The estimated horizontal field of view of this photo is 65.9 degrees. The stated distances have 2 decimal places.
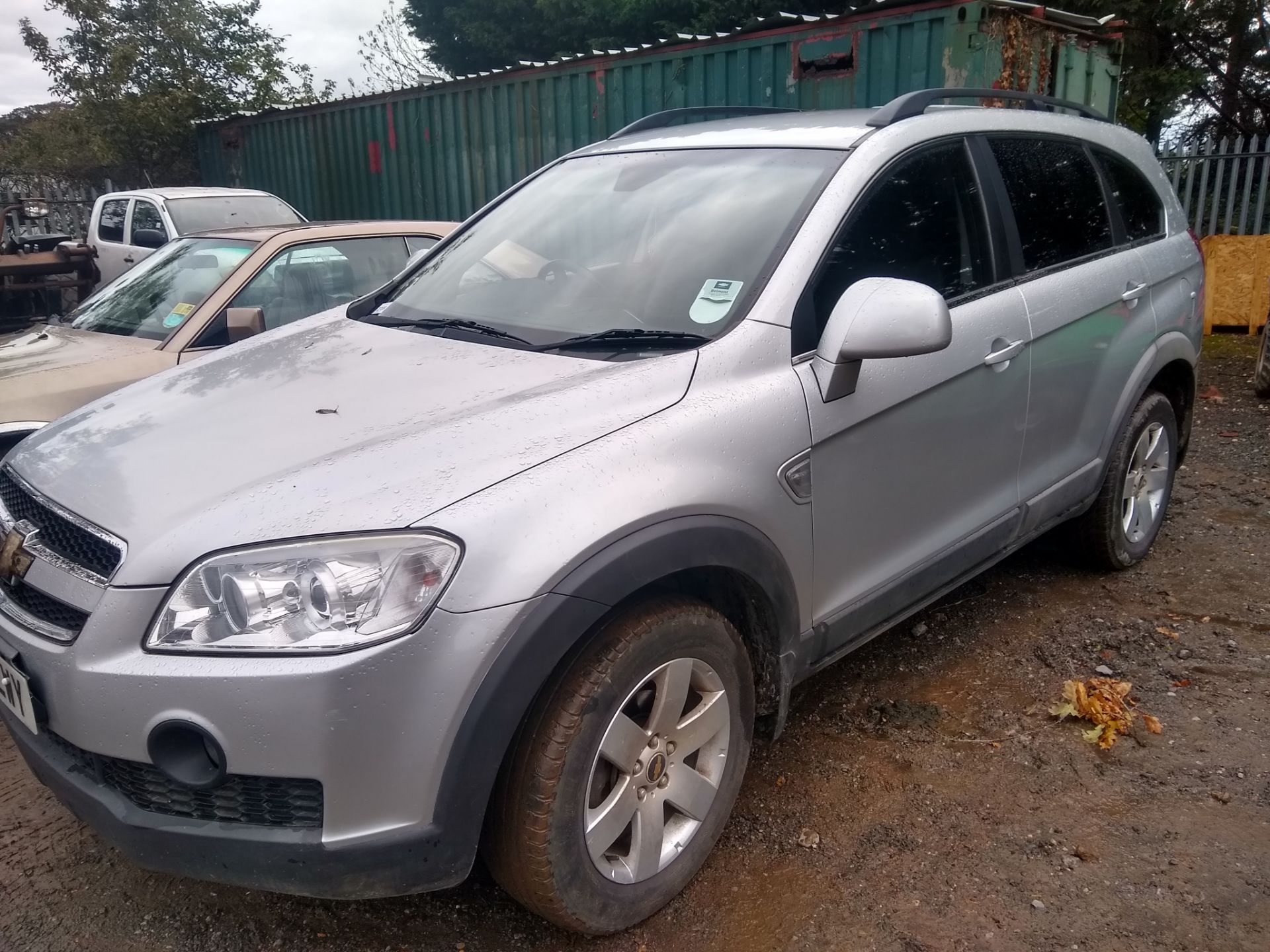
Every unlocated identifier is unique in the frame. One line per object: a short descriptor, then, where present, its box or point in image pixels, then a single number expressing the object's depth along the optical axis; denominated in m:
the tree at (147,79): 15.59
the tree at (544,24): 15.84
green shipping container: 6.67
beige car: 3.92
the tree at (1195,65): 12.66
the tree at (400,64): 21.92
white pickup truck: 8.98
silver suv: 1.78
